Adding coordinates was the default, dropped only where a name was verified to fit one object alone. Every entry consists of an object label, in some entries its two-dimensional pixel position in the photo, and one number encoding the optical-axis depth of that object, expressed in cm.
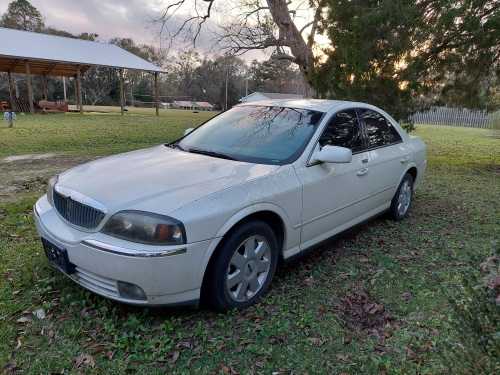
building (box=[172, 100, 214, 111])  7125
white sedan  247
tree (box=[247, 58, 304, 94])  6256
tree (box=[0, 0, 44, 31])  5220
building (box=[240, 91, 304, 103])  4914
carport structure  2336
